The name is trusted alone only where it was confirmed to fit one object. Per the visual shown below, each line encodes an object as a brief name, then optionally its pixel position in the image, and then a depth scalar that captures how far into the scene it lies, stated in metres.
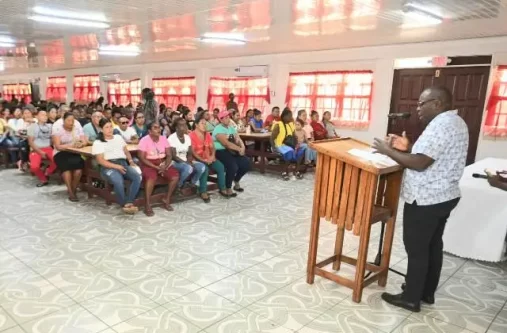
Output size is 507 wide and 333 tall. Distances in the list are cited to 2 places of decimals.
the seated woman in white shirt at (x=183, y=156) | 4.64
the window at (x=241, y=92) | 9.80
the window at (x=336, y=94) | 8.07
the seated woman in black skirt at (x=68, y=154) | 4.76
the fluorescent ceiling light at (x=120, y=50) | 8.18
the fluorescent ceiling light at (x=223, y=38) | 6.43
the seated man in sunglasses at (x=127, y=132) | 5.12
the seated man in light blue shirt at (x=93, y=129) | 5.25
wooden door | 6.75
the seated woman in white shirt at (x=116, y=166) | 4.19
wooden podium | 2.38
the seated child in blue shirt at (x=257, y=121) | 7.98
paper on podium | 2.32
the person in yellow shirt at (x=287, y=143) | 6.39
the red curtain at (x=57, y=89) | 15.98
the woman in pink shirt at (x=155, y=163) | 4.29
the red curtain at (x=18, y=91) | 18.23
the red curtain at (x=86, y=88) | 14.51
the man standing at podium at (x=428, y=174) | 2.13
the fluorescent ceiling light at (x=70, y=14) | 4.64
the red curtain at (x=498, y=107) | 6.37
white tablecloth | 3.11
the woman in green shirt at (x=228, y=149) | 5.15
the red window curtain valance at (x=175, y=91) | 11.39
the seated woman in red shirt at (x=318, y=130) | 7.51
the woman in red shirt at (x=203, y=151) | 4.87
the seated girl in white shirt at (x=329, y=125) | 7.84
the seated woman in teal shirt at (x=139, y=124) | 5.37
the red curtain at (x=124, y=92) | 12.88
